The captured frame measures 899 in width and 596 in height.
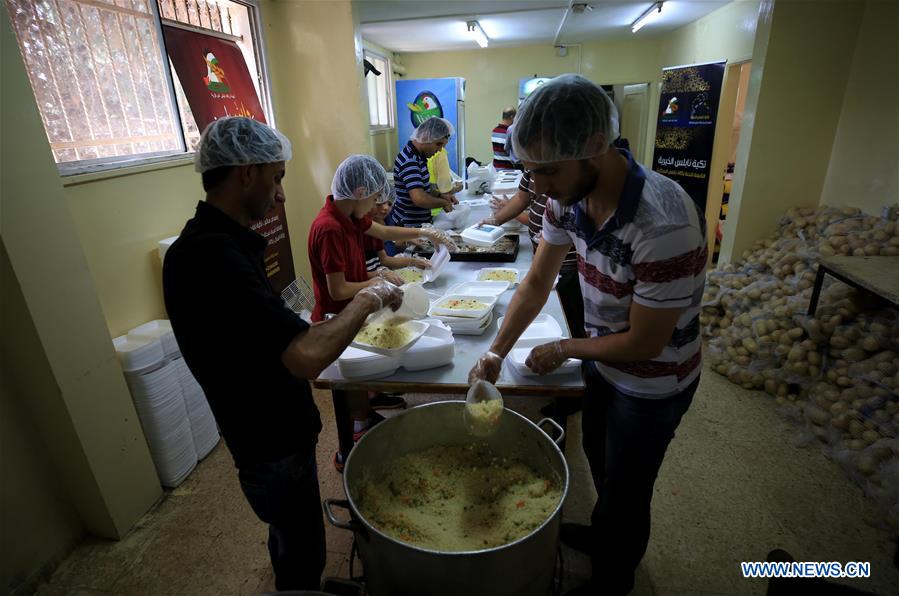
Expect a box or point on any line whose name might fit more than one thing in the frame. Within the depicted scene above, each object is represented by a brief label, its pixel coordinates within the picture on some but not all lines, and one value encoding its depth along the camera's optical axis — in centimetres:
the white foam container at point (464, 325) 198
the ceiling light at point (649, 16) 562
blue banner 520
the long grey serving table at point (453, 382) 160
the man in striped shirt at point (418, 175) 375
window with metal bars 207
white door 864
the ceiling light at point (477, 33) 623
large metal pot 100
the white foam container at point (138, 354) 214
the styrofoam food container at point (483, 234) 326
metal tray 300
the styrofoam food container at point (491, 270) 266
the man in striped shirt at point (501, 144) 552
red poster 284
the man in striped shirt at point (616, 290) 117
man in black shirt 108
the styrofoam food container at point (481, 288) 239
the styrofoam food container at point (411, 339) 163
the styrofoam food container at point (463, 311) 200
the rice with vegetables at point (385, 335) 169
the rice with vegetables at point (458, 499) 122
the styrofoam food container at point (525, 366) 164
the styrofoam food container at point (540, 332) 184
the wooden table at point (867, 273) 239
